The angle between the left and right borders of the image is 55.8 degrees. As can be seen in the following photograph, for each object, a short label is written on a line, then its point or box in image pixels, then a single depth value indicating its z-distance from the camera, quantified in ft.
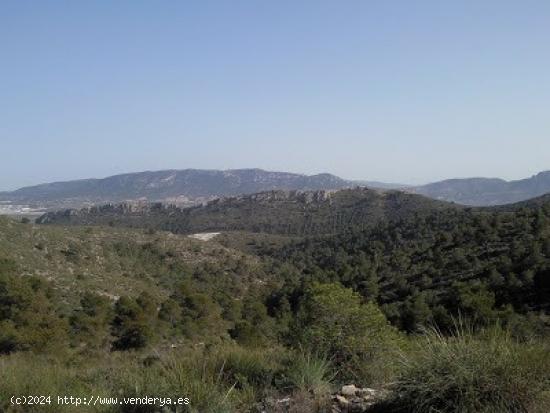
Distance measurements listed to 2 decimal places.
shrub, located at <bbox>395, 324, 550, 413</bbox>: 14.70
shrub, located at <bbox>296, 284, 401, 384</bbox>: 22.11
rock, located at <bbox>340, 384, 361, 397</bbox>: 19.16
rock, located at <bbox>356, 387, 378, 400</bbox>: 18.73
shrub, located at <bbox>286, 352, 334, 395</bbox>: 19.34
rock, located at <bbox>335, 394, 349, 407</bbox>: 17.97
